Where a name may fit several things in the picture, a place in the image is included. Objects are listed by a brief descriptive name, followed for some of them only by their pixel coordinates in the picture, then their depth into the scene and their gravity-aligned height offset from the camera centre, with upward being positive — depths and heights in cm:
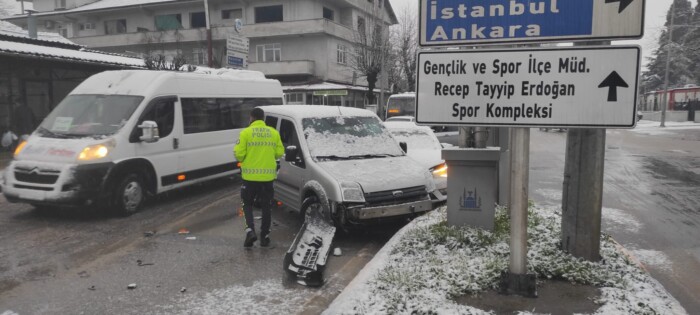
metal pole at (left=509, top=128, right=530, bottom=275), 391 -78
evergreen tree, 6019 +468
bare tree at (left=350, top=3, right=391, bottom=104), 3781 +399
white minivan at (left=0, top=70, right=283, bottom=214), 738 -69
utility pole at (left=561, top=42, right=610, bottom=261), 475 -89
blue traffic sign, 357 +61
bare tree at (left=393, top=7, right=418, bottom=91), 4706 +560
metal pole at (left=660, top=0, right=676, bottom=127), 3669 -78
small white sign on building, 1958 +200
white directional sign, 356 +10
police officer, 638 -88
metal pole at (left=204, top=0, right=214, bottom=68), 2171 +224
